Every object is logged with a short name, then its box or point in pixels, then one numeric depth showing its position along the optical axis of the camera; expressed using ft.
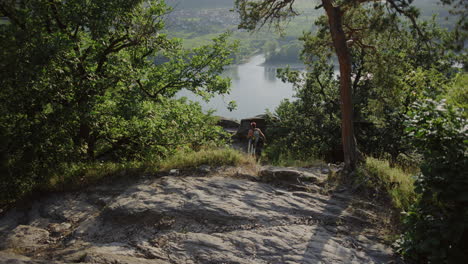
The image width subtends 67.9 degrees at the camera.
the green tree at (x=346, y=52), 34.46
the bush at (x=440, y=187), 18.81
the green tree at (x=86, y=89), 29.53
